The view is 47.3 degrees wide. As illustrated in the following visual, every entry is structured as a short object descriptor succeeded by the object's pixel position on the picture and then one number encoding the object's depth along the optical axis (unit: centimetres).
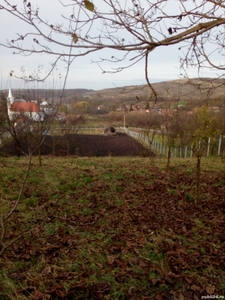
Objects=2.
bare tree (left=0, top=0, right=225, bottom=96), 230
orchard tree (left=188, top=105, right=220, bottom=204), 452
